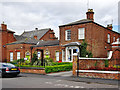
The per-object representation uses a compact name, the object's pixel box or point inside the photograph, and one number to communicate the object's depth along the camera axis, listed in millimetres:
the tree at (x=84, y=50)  21609
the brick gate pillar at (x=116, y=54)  12970
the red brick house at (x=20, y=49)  29719
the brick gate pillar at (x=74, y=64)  13478
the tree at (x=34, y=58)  18516
